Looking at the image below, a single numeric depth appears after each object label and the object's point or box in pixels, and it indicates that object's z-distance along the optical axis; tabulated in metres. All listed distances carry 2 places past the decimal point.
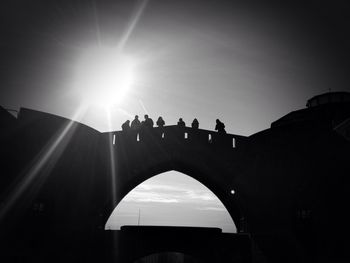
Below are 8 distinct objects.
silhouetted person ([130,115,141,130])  13.94
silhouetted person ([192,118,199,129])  14.30
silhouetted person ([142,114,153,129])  13.83
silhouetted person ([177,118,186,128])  14.19
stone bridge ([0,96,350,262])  10.39
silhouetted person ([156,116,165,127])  14.05
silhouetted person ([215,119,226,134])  14.27
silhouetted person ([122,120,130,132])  13.86
